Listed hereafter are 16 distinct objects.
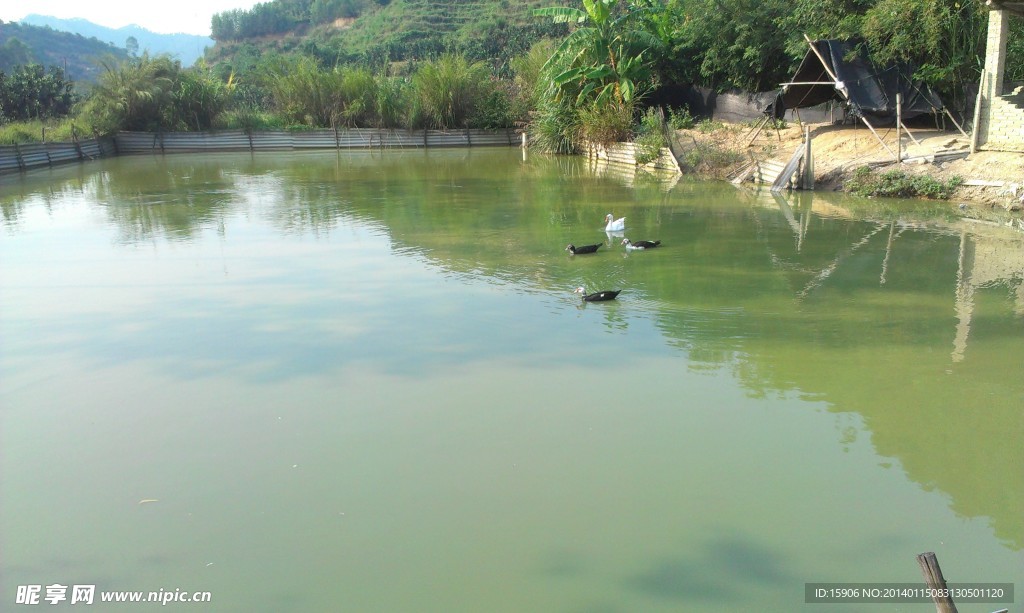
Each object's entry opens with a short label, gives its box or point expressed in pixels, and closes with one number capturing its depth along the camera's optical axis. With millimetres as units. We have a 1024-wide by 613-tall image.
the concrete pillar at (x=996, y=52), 12930
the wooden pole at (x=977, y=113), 13019
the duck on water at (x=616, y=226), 11047
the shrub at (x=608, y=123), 21188
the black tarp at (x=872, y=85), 14844
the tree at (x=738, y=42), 19203
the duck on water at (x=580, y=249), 9867
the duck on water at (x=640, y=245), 10023
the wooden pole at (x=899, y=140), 13305
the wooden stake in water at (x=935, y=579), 2328
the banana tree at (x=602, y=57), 21125
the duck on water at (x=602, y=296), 7746
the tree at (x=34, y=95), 29375
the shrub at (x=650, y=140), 19109
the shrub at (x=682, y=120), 20781
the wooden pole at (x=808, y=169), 14539
